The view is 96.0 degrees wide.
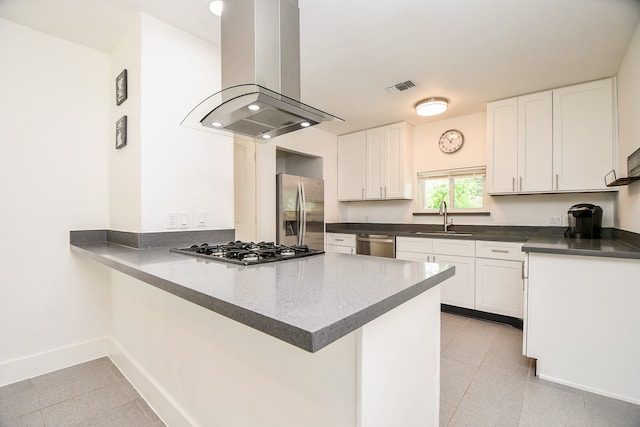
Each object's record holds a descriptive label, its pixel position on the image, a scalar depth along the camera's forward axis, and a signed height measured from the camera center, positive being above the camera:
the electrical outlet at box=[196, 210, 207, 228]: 2.14 -0.04
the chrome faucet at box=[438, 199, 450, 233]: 3.73 +0.01
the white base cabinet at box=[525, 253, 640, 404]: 1.74 -0.72
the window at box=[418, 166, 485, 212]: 3.68 +0.31
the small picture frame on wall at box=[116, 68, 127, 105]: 2.06 +0.91
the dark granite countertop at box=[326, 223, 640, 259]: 1.84 -0.24
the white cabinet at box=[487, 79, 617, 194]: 2.68 +0.72
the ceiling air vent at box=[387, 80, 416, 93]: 2.80 +1.26
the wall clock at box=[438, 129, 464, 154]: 3.76 +0.95
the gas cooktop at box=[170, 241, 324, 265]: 1.34 -0.21
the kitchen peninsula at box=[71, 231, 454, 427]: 0.75 -0.46
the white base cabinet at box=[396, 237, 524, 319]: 2.86 -0.62
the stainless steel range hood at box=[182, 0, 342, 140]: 1.33 +0.70
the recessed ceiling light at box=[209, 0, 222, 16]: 1.74 +1.27
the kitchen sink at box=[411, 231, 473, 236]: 3.29 -0.25
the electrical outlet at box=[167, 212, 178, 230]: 1.99 -0.05
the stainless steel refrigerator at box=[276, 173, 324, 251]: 3.53 +0.02
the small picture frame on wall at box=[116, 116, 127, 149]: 2.05 +0.58
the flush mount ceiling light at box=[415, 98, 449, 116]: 3.11 +1.15
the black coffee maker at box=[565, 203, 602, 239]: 2.60 -0.08
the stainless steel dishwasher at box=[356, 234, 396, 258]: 3.67 -0.43
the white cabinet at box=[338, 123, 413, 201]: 3.95 +0.71
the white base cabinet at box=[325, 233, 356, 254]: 4.02 -0.43
